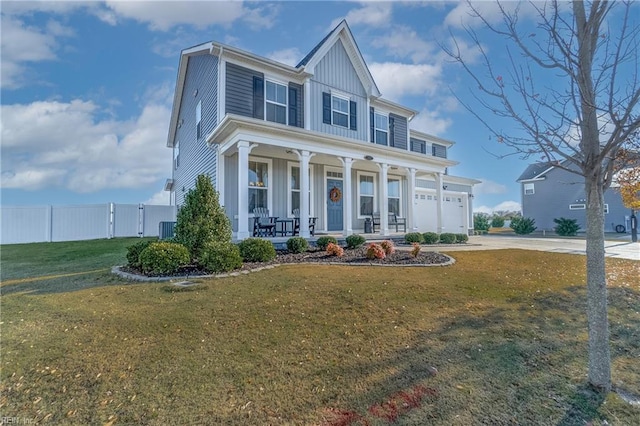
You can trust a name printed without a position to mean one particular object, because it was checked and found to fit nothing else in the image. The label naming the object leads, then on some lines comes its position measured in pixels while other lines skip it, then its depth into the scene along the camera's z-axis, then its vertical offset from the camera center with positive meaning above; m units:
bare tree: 2.90 +1.28
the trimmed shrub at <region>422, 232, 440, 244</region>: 13.41 -0.65
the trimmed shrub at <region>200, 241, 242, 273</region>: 6.60 -0.71
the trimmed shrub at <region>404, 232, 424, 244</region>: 12.58 -0.61
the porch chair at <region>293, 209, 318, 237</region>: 11.63 +0.04
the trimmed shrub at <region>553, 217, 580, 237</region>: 24.12 -0.50
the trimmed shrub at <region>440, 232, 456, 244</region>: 13.91 -0.69
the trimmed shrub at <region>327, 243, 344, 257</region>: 8.96 -0.79
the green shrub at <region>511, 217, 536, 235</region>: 27.31 -0.44
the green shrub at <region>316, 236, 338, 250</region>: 10.06 -0.59
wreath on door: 14.16 +1.33
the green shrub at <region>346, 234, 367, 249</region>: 10.47 -0.59
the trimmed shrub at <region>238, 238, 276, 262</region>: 7.88 -0.66
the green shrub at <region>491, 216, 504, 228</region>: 36.56 +0.03
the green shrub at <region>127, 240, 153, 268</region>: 7.29 -0.66
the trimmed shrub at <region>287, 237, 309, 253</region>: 9.52 -0.64
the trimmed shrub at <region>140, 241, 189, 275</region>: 6.49 -0.71
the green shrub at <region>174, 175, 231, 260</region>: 7.48 +0.10
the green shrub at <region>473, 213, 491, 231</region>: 29.47 -0.15
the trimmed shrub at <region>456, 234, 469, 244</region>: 14.32 -0.73
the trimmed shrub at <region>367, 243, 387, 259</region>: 8.33 -0.80
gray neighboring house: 27.61 +2.00
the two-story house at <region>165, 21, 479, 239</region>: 10.82 +3.21
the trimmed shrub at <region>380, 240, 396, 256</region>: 8.93 -0.69
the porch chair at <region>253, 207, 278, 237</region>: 10.61 +0.05
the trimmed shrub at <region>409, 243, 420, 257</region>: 8.63 -0.78
